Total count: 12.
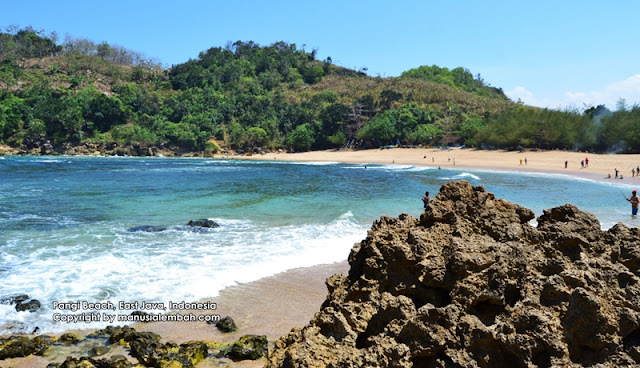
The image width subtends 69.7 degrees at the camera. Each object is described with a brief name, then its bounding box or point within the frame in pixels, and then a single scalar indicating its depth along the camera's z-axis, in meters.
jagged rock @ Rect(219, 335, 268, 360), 6.25
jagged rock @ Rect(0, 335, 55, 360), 6.32
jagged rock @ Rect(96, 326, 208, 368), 6.05
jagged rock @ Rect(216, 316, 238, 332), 7.28
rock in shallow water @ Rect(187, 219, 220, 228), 15.73
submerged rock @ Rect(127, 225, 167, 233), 14.95
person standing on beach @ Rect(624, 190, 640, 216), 17.88
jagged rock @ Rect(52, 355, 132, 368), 5.81
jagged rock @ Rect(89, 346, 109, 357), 6.40
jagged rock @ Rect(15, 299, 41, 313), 8.06
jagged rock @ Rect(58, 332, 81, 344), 6.85
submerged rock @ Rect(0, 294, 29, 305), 8.36
